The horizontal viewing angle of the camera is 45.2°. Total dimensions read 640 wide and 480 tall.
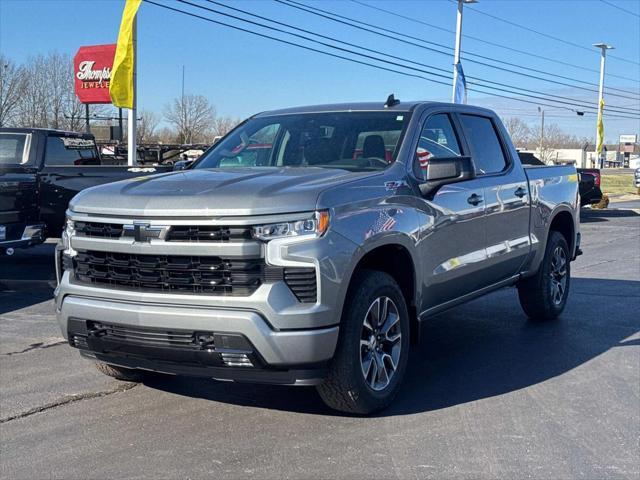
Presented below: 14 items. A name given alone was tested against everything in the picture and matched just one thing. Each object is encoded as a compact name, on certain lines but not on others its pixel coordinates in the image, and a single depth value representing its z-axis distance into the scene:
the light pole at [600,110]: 41.69
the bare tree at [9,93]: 41.00
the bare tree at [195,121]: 62.82
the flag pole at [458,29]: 31.20
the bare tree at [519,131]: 109.62
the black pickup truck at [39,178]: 9.16
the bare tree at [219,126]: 73.59
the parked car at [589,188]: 20.16
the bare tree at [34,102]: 42.28
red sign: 42.72
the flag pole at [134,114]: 14.65
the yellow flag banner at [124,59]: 14.39
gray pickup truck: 4.17
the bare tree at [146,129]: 55.03
